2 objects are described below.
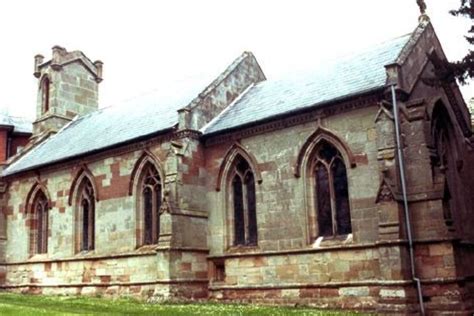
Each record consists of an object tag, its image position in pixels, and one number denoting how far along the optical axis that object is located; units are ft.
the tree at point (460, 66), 46.19
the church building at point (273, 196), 53.11
